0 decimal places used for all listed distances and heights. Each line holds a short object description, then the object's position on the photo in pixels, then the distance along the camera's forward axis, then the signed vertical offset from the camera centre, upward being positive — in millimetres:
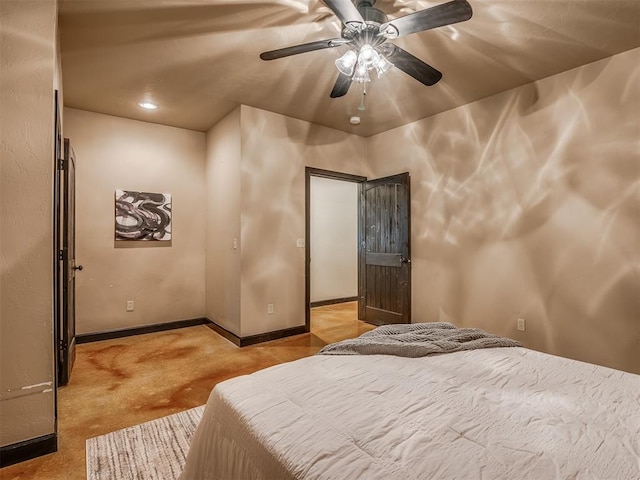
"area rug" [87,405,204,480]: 1786 -1217
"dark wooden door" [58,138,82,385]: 2697 -266
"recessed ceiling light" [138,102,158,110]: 3793 +1448
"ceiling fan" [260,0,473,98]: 1758 +1142
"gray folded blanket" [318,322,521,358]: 1809 -581
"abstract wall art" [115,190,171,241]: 4227 +251
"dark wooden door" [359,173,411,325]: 4398 -217
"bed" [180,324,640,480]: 941 -614
